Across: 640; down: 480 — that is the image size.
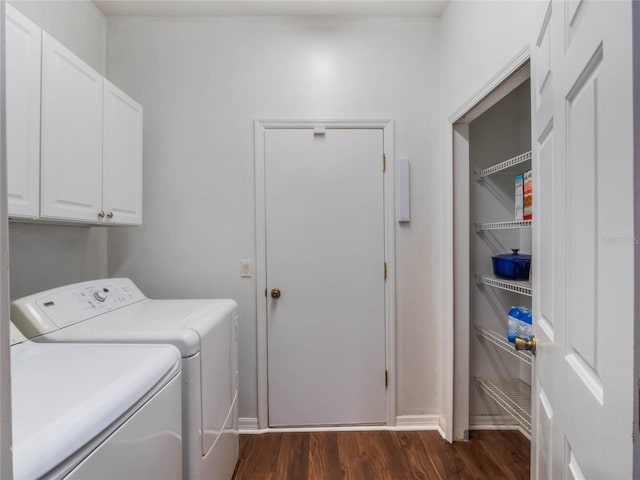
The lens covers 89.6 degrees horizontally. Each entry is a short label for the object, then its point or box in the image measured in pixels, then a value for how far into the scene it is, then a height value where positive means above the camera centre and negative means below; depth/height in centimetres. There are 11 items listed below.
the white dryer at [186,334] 115 -36
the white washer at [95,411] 57 -36
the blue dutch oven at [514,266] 169 -14
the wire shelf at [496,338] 176 -58
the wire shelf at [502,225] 154 +8
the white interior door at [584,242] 43 +0
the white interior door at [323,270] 208 -20
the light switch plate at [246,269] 208 -19
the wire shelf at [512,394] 174 -93
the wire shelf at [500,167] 156 +41
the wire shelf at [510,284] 155 -23
